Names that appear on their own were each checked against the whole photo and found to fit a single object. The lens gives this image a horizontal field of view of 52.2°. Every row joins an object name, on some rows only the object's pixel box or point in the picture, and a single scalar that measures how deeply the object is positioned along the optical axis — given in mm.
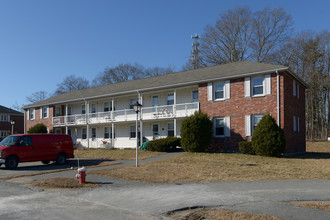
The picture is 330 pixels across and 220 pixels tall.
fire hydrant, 12344
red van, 17781
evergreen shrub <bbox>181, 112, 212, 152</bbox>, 23656
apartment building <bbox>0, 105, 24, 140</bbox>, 55544
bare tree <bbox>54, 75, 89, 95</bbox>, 71000
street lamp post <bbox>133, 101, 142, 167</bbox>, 18091
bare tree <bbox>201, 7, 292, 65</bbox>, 44594
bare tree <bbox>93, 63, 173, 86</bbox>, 64438
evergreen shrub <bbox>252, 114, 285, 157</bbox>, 21406
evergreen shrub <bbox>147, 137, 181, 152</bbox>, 25484
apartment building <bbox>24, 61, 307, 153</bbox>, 23984
